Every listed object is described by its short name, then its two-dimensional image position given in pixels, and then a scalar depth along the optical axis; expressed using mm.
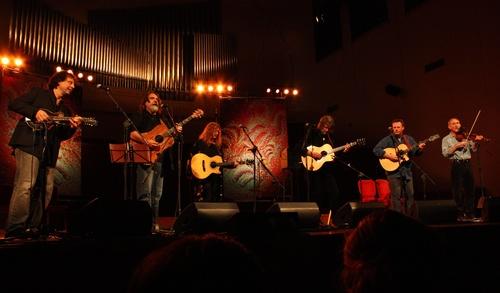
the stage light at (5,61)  7031
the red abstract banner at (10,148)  6930
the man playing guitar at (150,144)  5230
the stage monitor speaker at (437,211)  5484
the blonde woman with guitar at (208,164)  7387
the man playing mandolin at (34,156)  4047
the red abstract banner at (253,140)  8992
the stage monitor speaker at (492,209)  5480
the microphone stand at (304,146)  6715
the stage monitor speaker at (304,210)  4957
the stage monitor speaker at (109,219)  3816
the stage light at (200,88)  9641
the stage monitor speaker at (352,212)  5262
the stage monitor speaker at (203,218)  4379
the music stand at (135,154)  5133
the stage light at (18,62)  7223
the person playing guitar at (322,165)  6887
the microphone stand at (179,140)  5230
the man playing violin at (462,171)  7102
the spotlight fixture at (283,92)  10594
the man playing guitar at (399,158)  6648
